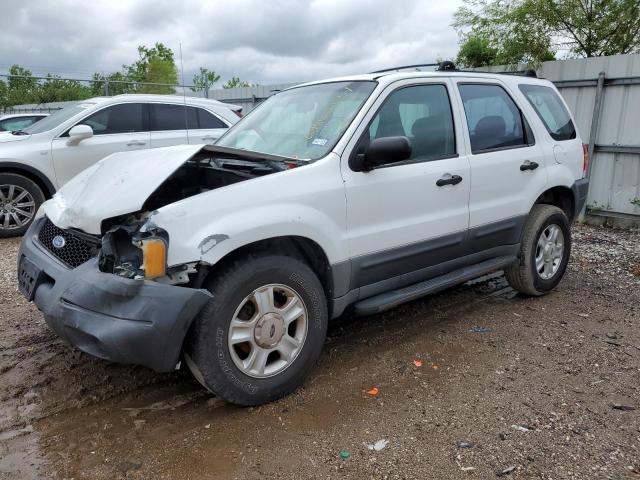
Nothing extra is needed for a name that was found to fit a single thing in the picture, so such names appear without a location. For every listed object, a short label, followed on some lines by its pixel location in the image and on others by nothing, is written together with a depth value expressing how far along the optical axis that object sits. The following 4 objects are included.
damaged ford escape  2.60
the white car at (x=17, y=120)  11.94
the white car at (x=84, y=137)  6.86
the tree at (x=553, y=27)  9.05
